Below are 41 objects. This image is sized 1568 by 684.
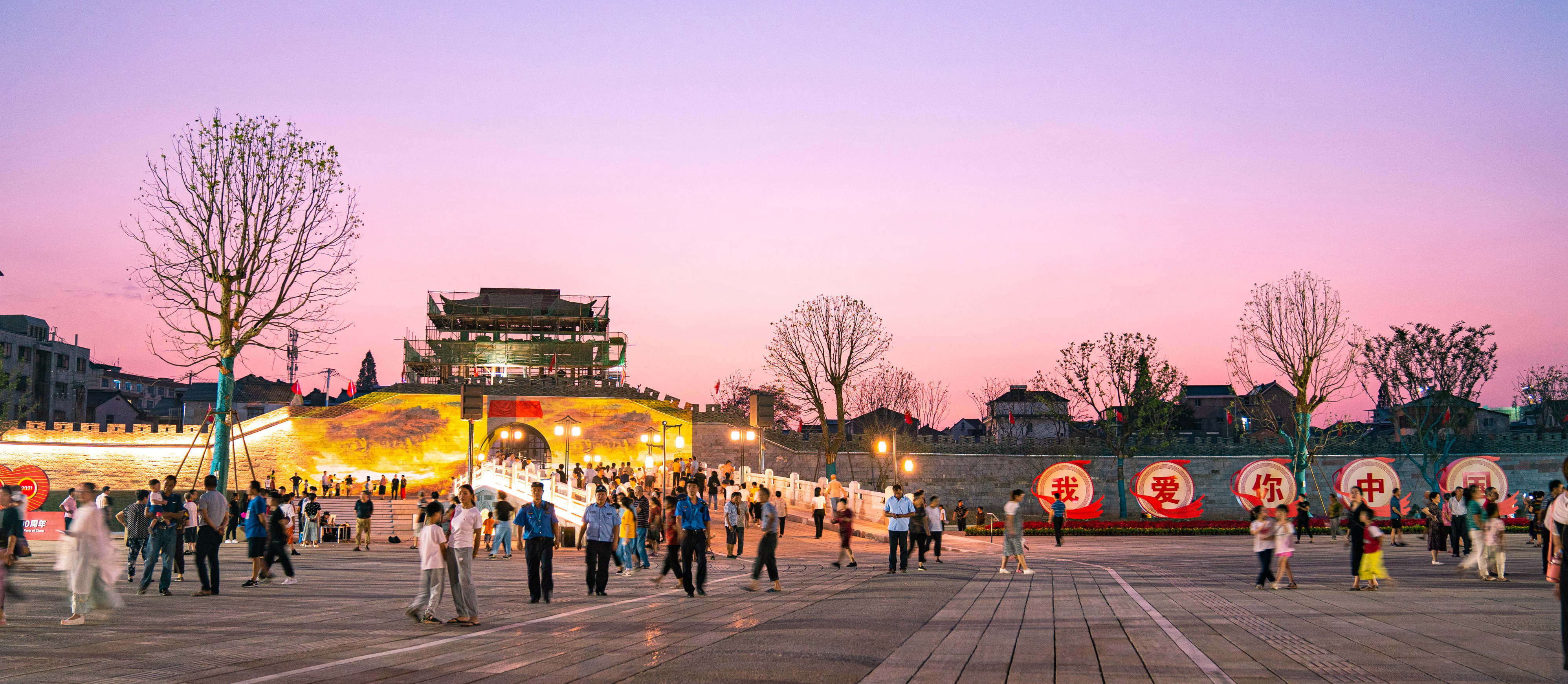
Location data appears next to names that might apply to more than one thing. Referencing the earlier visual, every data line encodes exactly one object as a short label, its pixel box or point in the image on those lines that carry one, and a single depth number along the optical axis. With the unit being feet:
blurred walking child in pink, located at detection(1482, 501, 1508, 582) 49.39
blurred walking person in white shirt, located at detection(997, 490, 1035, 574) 57.36
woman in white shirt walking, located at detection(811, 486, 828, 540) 89.71
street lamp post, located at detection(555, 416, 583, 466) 147.02
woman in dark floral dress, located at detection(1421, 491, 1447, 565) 62.90
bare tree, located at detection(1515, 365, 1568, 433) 229.86
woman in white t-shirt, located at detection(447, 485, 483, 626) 33.55
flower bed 106.22
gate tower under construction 191.62
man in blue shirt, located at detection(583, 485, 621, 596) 45.52
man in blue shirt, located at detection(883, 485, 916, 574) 57.26
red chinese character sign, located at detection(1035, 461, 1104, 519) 80.59
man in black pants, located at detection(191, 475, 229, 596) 43.42
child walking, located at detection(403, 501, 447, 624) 33.73
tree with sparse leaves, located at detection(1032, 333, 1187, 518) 157.58
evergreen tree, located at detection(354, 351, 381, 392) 353.72
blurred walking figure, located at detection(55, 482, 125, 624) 33.22
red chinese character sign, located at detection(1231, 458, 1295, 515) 72.90
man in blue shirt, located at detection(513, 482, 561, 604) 41.22
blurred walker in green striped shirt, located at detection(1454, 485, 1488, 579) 50.24
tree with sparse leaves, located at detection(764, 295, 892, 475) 164.25
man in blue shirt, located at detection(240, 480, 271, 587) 48.39
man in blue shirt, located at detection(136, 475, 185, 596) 44.19
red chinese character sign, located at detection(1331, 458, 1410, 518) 79.51
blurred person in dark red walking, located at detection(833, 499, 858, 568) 61.62
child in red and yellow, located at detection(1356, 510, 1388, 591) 45.09
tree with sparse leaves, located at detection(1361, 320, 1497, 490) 157.07
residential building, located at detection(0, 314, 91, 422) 222.48
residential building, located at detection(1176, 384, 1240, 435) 291.17
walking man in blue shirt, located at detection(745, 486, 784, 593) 45.91
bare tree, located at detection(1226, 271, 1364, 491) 135.64
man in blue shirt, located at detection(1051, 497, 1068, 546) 85.46
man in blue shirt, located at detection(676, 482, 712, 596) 46.19
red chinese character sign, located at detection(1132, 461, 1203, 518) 78.69
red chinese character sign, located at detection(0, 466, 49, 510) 104.68
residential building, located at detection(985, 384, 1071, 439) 262.88
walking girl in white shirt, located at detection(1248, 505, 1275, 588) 47.39
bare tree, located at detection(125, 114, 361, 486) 89.56
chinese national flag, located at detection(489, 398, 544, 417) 166.30
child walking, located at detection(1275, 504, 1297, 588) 46.83
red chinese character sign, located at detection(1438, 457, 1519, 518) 78.07
